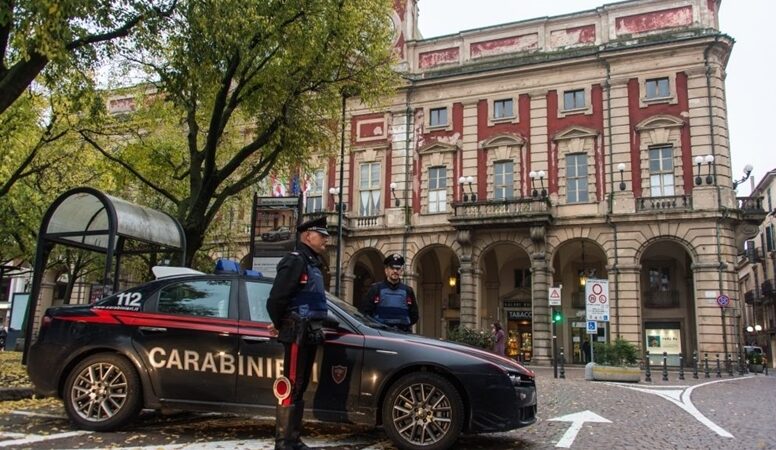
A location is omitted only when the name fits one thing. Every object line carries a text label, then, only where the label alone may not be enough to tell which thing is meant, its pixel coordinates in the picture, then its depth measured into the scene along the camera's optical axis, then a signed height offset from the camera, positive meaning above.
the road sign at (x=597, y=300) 18.95 +0.91
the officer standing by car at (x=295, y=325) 5.07 -0.02
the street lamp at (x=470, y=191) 29.41 +6.60
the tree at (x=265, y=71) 11.76 +5.60
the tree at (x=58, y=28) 8.04 +4.08
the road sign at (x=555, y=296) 20.69 +1.09
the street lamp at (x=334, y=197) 31.72 +6.57
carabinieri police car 5.66 -0.44
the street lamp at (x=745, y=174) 25.67 +6.64
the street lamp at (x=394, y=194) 31.41 +6.60
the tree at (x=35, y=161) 17.44 +5.02
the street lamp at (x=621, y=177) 27.41 +6.80
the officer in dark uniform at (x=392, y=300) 7.77 +0.30
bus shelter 10.45 +1.67
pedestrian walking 21.20 -0.40
